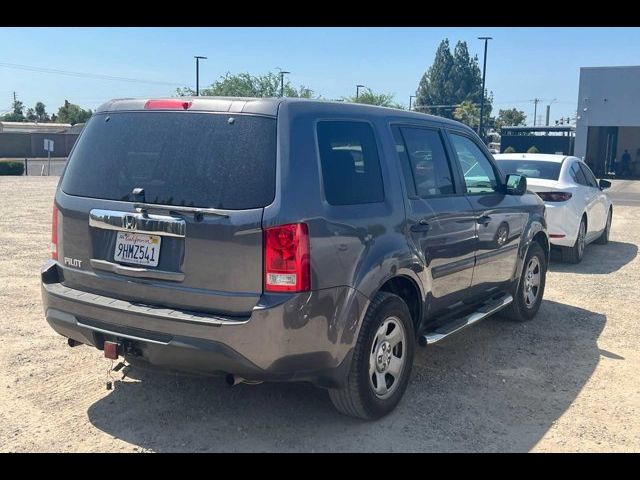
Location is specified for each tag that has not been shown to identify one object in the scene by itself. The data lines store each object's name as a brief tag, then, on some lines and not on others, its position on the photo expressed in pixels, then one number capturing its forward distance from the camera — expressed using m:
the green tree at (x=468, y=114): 82.19
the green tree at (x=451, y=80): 98.62
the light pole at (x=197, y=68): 49.77
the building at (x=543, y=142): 48.19
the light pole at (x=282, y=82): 59.99
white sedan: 8.95
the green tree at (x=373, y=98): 66.64
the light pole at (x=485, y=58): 42.42
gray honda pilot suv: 3.36
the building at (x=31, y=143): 52.09
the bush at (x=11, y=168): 29.00
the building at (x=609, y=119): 36.47
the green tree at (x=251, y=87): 61.44
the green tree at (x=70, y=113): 82.12
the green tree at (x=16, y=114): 105.28
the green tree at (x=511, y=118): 105.05
